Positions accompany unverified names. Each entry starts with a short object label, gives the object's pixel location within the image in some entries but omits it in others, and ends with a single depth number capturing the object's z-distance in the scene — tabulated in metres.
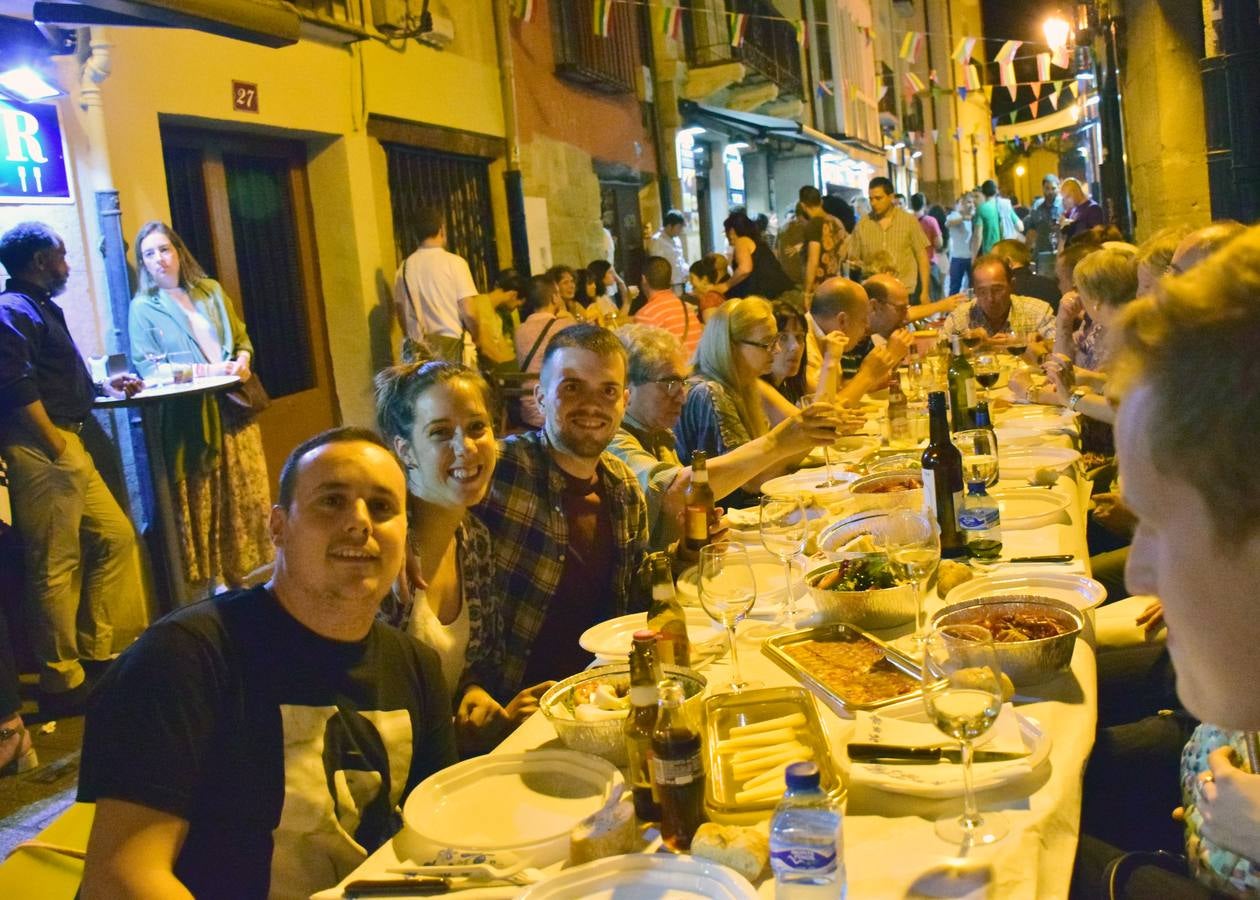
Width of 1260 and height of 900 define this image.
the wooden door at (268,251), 6.26
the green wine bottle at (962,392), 4.72
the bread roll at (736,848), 1.46
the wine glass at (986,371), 4.88
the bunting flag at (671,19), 11.86
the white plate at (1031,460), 3.67
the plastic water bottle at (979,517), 2.86
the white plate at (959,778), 1.59
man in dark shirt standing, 4.48
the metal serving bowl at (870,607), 2.29
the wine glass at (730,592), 2.07
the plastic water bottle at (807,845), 1.33
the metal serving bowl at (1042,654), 1.95
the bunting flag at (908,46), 16.58
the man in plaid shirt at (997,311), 6.70
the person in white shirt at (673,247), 10.80
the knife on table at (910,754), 1.67
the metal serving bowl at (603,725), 1.83
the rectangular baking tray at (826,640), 1.88
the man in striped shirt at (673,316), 7.59
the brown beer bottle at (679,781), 1.55
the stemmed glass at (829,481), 3.70
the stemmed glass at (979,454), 2.93
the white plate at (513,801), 1.64
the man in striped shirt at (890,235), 10.35
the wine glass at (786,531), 2.45
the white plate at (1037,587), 2.33
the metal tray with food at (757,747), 1.58
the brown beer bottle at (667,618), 2.14
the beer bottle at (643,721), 1.65
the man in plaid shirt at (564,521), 2.82
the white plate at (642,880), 1.44
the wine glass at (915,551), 2.20
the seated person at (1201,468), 1.02
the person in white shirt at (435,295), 7.20
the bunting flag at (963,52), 16.30
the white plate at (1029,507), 3.07
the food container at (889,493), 2.58
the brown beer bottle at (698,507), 2.92
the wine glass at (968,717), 1.52
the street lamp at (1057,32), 17.37
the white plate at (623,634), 2.36
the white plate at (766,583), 2.57
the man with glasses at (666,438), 3.37
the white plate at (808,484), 3.56
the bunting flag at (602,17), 9.54
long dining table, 1.42
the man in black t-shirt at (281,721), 1.63
